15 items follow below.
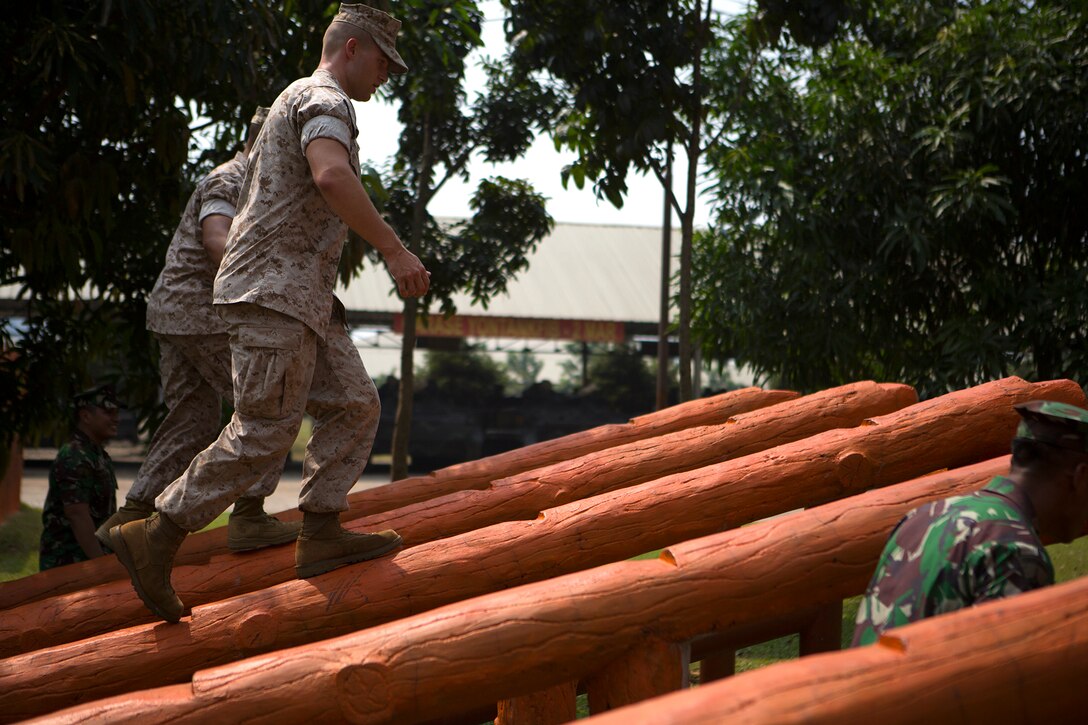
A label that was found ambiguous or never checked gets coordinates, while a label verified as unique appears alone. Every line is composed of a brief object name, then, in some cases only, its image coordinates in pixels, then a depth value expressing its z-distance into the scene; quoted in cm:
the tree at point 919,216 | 834
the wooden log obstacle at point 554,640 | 256
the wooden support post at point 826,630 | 457
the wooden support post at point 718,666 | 486
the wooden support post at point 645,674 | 273
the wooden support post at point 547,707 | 361
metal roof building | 1727
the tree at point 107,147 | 570
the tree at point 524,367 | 3512
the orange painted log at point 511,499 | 338
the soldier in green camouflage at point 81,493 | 456
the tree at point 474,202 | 1119
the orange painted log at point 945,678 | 178
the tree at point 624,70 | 794
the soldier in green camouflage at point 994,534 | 209
